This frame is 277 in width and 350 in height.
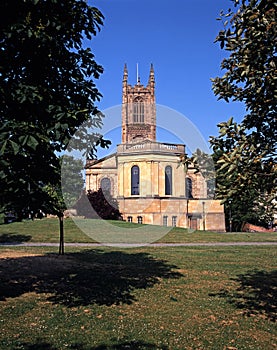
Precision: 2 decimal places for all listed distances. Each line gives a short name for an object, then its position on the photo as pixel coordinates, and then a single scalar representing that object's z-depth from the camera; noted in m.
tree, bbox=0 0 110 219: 7.10
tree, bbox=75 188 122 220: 43.91
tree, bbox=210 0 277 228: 5.63
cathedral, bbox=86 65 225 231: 44.28
